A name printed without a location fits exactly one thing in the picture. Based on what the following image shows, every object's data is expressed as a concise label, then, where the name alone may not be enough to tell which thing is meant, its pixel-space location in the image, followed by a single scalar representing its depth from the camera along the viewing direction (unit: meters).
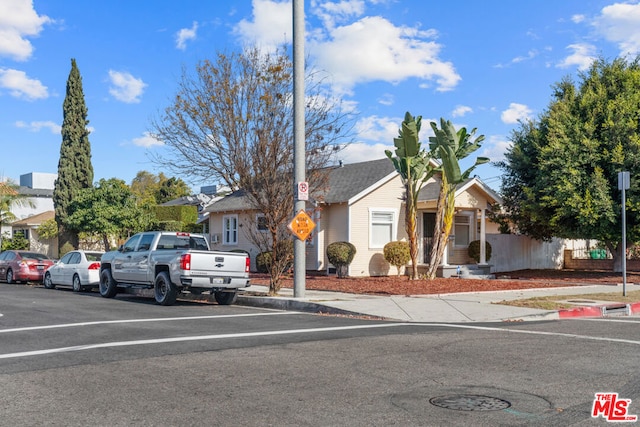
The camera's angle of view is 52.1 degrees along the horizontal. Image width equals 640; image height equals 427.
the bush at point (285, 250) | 18.73
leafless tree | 19.23
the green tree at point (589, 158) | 25.14
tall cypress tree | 36.56
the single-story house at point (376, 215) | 27.03
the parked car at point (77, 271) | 21.38
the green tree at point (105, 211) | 34.81
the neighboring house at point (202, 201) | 37.50
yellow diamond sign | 16.97
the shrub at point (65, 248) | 36.09
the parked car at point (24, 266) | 25.88
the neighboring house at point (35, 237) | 46.91
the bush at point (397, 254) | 26.17
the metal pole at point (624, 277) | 17.23
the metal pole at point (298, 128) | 16.95
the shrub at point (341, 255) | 25.67
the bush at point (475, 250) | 28.77
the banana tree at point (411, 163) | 22.81
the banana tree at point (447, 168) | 23.20
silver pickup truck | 15.98
